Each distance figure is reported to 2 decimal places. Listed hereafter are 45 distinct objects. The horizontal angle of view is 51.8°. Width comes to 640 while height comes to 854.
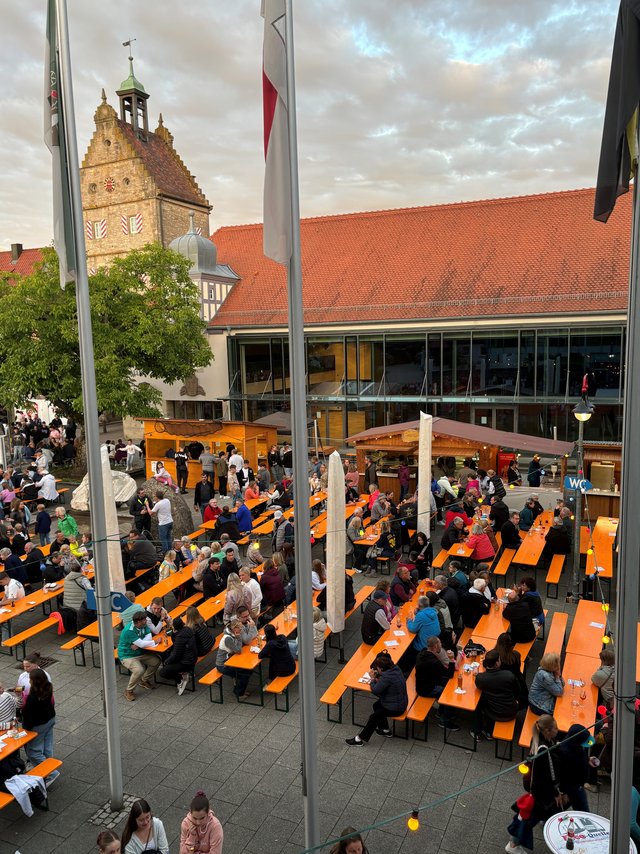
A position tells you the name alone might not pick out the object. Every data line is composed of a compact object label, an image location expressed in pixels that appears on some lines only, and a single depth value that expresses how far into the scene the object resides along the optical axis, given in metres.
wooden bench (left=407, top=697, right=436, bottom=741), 8.47
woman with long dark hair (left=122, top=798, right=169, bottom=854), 5.76
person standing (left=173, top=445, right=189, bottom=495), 23.14
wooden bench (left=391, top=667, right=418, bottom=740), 8.47
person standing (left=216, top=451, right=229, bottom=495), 22.70
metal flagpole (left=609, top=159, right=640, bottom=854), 4.16
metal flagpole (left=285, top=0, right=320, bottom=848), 5.00
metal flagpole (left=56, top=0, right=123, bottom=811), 6.69
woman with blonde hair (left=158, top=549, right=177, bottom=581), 13.00
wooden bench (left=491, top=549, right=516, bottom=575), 13.32
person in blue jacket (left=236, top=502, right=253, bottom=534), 15.77
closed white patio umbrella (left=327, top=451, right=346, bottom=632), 10.34
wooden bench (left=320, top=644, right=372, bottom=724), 8.90
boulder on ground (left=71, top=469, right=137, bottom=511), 18.42
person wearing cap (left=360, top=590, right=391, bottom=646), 10.21
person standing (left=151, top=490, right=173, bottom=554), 15.70
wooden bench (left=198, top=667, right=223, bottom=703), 9.56
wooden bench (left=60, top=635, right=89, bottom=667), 10.82
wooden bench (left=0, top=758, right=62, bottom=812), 7.54
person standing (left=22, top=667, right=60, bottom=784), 7.78
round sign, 5.94
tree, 23.00
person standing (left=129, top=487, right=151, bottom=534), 16.64
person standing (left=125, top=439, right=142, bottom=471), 25.19
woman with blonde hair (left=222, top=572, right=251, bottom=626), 10.98
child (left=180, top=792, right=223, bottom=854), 5.89
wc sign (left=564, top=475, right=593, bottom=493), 14.37
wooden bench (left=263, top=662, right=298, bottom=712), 9.28
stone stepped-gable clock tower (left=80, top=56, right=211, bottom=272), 35.34
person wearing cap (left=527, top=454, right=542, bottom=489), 20.84
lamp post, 13.51
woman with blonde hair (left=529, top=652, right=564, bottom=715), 8.14
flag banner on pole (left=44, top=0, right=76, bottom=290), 6.76
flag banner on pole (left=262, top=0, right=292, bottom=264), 4.79
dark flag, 3.97
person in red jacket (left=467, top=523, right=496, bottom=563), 13.74
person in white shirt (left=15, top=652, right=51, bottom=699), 8.12
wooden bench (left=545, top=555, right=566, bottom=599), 12.94
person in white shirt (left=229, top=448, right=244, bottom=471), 21.38
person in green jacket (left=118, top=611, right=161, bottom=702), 10.09
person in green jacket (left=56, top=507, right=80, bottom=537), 15.45
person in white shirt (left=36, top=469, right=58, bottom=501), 19.94
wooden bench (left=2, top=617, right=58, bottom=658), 10.88
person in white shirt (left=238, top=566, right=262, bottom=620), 11.30
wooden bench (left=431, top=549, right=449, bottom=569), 13.54
